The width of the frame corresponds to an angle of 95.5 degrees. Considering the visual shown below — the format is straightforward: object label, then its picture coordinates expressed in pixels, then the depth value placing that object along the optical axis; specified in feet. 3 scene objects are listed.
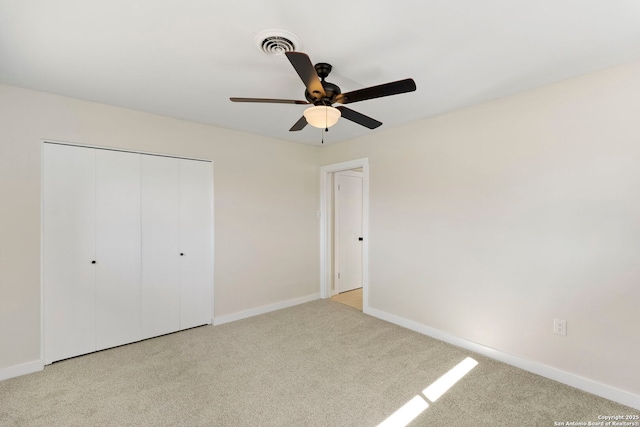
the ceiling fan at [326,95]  5.27
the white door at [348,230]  15.43
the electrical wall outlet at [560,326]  7.41
